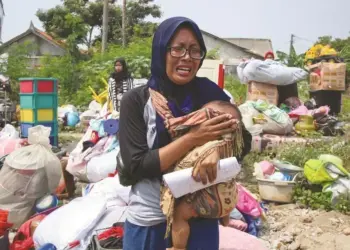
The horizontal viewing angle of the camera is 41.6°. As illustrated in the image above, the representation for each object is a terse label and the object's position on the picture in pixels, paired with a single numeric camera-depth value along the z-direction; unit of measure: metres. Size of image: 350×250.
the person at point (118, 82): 6.11
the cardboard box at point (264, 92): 6.60
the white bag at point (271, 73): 6.42
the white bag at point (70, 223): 2.83
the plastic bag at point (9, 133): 5.71
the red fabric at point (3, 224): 2.96
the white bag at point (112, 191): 3.22
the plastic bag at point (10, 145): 5.13
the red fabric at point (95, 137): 4.79
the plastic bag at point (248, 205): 3.54
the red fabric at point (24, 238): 3.10
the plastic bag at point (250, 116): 5.75
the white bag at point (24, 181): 3.73
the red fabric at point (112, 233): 2.60
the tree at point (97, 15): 21.39
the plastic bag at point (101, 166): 4.17
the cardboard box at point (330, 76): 7.01
